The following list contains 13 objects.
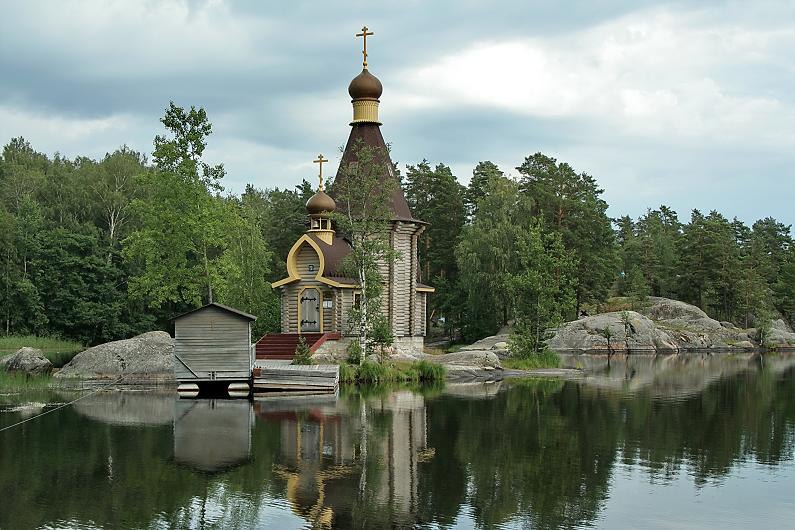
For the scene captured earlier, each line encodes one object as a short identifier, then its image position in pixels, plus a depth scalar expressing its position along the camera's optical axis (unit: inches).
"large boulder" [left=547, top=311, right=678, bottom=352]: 2940.5
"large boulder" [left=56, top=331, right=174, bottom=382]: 1577.3
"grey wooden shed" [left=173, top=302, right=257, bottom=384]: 1352.1
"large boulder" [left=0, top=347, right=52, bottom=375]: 1764.3
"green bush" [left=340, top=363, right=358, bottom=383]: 1536.7
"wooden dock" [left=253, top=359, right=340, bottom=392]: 1380.4
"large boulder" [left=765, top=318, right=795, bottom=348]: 3267.7
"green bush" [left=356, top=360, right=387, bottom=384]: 1547.7
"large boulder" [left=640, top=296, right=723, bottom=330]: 3287.4
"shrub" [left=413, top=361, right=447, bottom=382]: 1630.2
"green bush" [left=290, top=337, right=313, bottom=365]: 1535.4
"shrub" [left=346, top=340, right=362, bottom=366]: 1589.6
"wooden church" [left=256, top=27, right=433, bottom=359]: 1748.3
